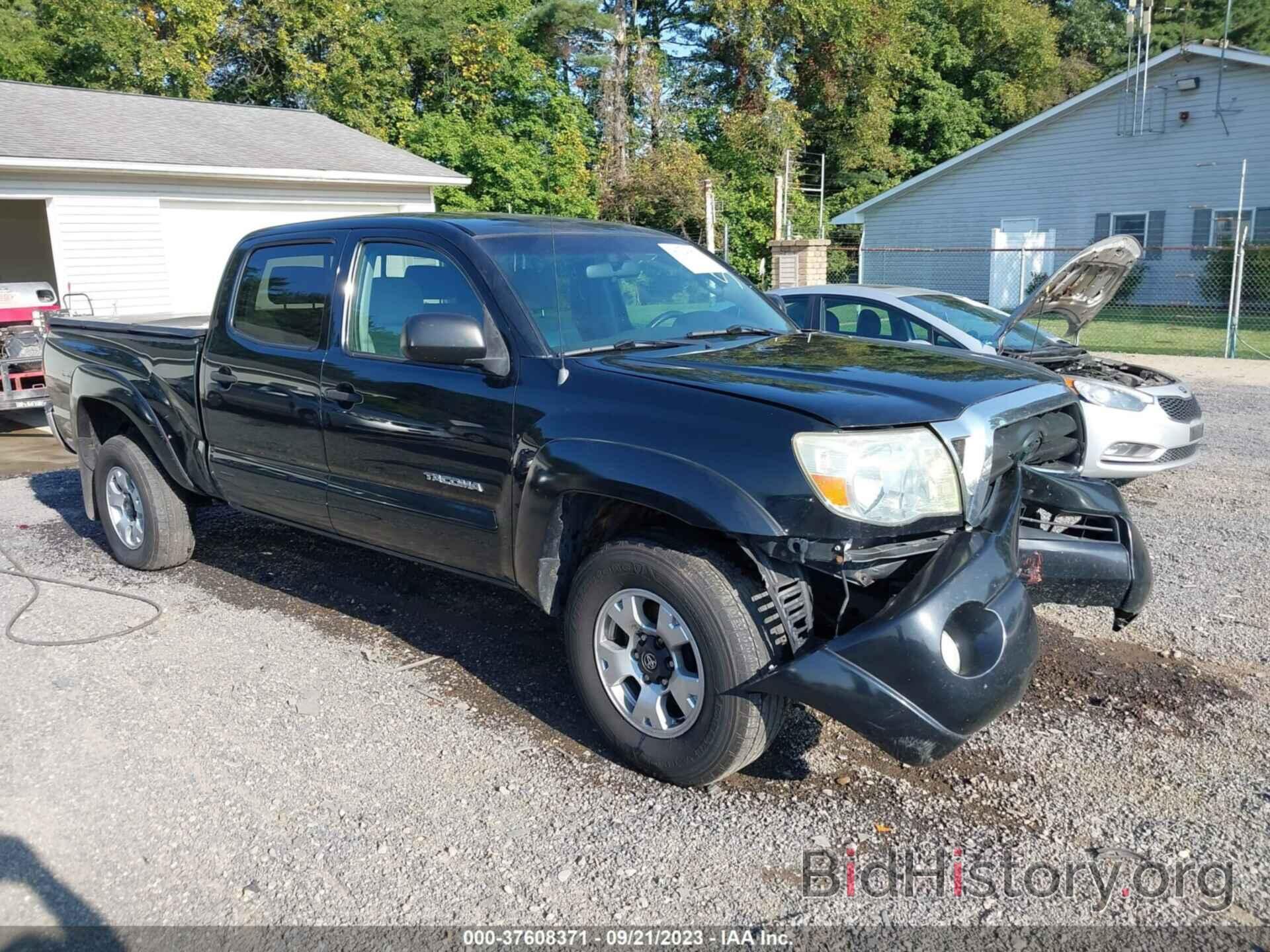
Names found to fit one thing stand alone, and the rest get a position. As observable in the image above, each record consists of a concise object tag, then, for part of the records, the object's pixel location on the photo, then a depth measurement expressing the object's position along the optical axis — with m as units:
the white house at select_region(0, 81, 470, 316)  14.66
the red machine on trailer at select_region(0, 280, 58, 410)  10.87
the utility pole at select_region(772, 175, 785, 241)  19.30
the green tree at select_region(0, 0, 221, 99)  26.22
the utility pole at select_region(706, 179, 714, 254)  18.30
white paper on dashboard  4.91
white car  6.73
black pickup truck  3.17
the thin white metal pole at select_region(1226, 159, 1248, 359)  15.00
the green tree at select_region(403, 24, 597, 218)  25.20
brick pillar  17.17
